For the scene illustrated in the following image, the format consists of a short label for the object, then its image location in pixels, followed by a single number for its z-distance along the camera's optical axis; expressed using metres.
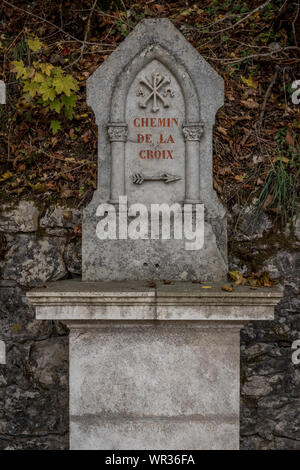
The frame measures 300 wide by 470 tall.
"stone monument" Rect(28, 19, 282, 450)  2.17
